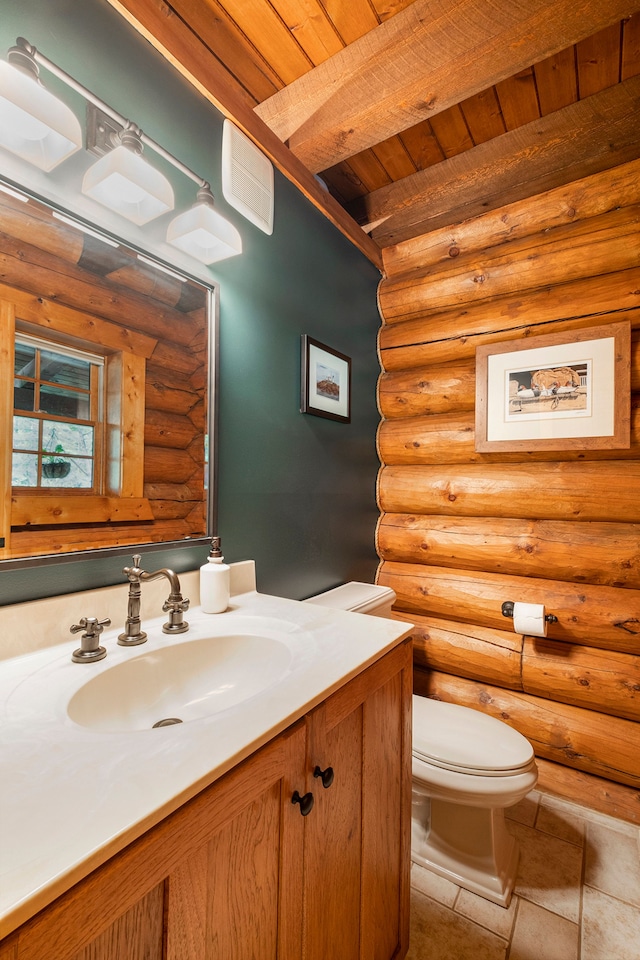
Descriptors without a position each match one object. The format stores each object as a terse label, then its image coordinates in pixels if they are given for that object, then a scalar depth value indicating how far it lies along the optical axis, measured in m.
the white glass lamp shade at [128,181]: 1.06
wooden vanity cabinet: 0.46
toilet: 1.30
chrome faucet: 1.01
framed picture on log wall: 1.76
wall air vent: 1.40
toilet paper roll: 1.78
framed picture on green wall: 1.81
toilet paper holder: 1.81
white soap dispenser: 1.24
